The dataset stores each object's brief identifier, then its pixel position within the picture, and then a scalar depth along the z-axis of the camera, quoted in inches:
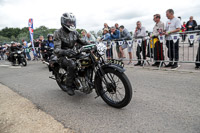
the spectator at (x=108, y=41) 324.8
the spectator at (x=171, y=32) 222.8
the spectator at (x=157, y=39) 240.8
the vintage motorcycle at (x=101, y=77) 108.7
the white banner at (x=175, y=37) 218.5
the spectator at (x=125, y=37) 289.4
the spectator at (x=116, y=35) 315.3
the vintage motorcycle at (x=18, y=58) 412.0
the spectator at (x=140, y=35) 266.0
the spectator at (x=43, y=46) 363.4
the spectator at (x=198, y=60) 207.9
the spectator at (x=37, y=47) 546.5
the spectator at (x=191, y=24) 423.6
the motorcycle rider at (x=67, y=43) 129.1
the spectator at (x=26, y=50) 566.6
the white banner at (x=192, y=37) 206.4
